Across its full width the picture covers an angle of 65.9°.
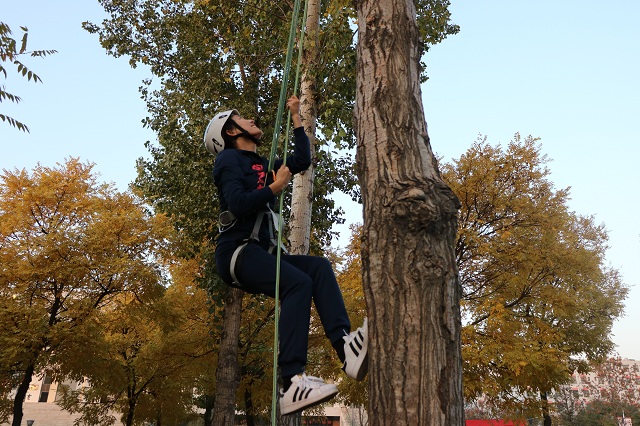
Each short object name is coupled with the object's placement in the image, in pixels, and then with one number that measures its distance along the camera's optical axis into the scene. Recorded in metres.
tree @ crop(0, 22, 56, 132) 5.77
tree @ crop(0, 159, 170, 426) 13.77
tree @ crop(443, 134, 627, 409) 13.14
